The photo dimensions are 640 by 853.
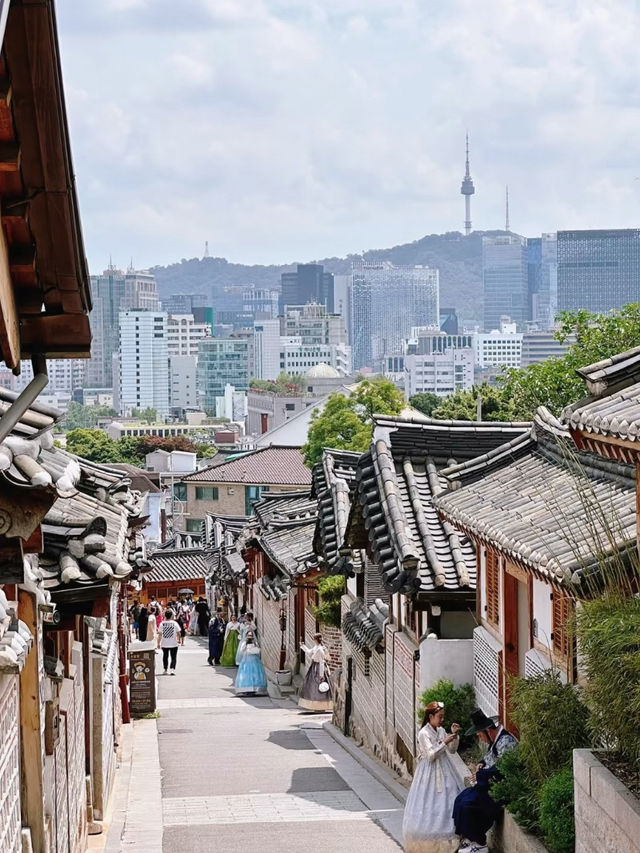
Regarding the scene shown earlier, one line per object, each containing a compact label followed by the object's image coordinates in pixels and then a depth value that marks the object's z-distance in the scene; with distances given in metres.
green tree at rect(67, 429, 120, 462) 130.12
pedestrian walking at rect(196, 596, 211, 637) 49.34
